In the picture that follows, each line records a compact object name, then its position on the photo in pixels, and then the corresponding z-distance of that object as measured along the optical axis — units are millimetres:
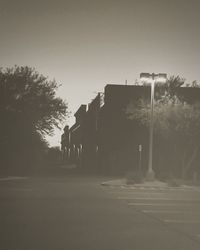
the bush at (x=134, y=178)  37281
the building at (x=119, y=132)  67438
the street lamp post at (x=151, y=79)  38781
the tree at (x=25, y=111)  52062
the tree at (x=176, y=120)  48594
